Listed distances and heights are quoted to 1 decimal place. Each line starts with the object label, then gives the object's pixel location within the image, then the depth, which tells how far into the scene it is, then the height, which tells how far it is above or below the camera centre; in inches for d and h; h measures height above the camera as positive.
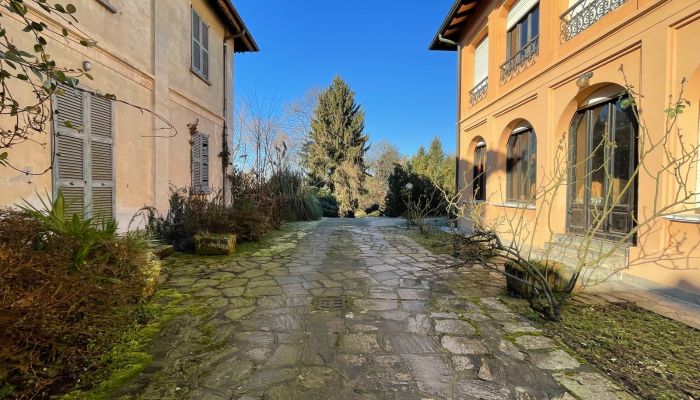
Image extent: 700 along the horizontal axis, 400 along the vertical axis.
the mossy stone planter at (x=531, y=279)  144.0 -35.6
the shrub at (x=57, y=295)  70.6 -25.2
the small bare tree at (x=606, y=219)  127.6 -12.1
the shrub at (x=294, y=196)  452.9 -1.1
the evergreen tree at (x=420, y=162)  719.1 +80.2
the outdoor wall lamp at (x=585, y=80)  212.2 +75.1
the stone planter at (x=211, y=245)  233.6 -35.0
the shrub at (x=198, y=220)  246.8 -19.8
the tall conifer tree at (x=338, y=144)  871.1 +134.5
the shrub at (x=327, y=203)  706.2 -15.8
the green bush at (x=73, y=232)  101.3 -12.3
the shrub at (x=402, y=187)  644.1 +13.9
